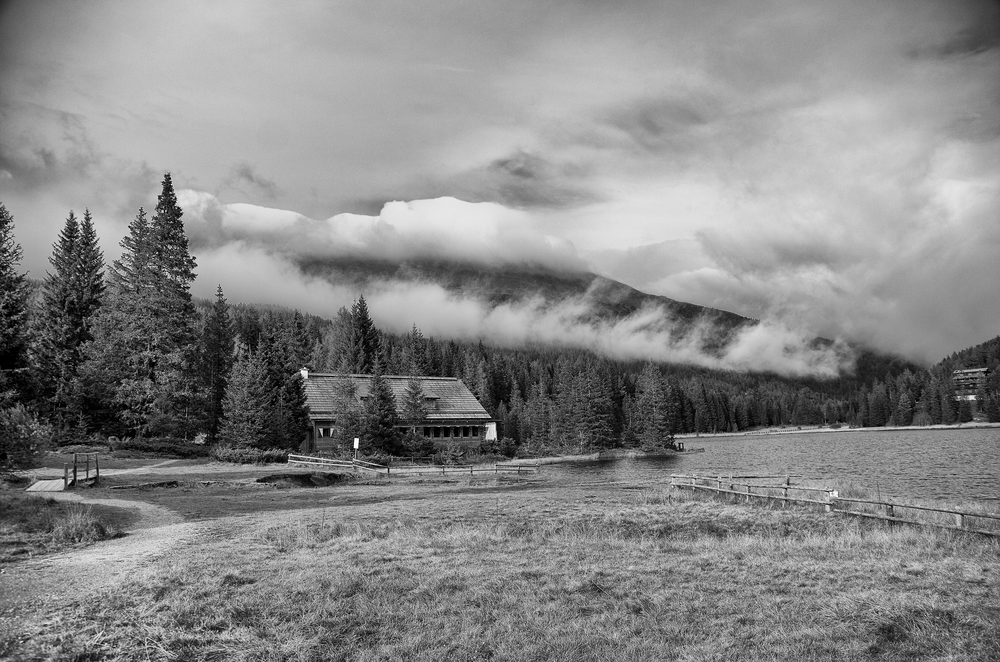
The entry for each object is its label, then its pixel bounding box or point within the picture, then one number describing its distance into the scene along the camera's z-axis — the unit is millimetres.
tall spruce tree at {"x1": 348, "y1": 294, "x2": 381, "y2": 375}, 98469
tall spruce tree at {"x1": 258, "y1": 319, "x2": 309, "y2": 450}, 55469
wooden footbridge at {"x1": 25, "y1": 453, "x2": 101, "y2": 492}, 26762
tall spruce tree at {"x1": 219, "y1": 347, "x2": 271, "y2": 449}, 51562
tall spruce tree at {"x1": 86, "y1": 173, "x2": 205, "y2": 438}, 51156
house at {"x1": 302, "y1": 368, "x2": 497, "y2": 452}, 65750
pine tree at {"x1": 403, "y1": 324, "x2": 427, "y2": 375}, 100475
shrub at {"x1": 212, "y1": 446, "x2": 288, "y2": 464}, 46812
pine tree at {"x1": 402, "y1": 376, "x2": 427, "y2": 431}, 65875
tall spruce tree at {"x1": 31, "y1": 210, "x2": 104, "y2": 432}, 50469
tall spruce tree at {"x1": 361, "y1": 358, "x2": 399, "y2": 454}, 57750
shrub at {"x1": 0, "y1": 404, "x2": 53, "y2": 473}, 21469
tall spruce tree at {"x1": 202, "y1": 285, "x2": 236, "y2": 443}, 59688
